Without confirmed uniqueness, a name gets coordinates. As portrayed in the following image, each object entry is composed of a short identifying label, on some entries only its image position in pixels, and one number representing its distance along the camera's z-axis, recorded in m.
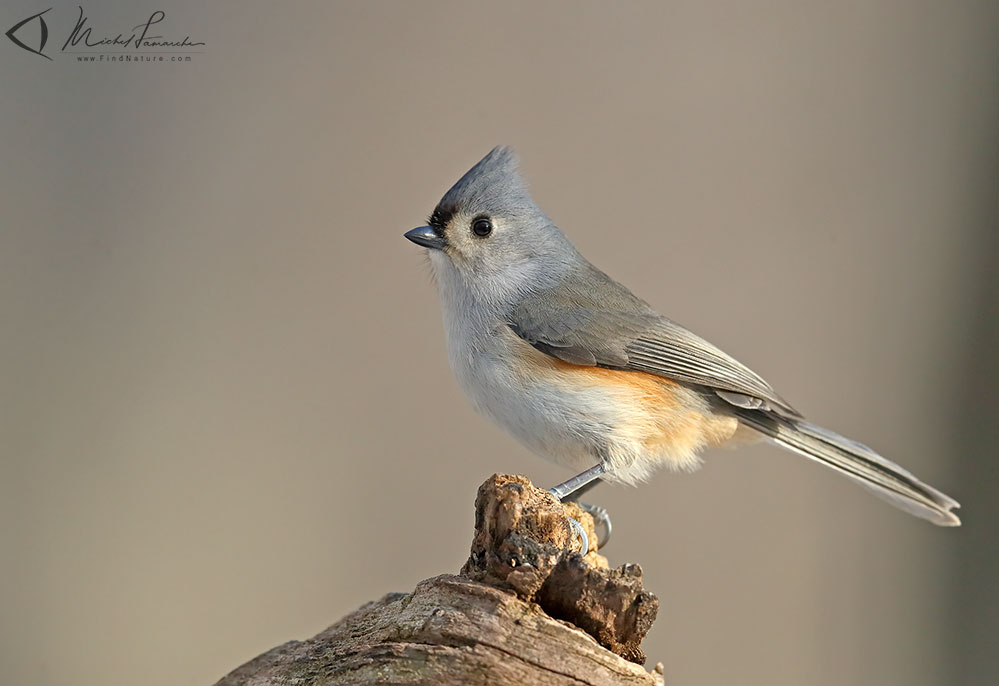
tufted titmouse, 4.14
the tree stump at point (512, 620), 4.08
